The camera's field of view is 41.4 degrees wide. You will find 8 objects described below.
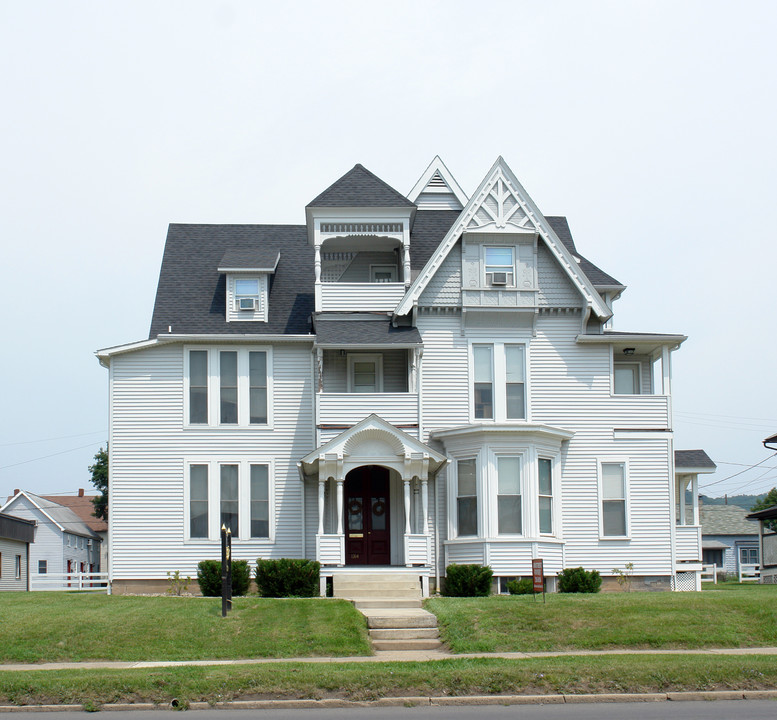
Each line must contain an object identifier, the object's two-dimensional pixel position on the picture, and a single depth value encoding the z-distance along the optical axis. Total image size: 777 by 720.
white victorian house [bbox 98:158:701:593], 27.70
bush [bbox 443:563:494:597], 25.89
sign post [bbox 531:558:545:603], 21.77
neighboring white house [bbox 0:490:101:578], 73.62
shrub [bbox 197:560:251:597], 25.89
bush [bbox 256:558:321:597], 25.75
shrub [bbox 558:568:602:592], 26.52
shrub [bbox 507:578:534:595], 25.81
